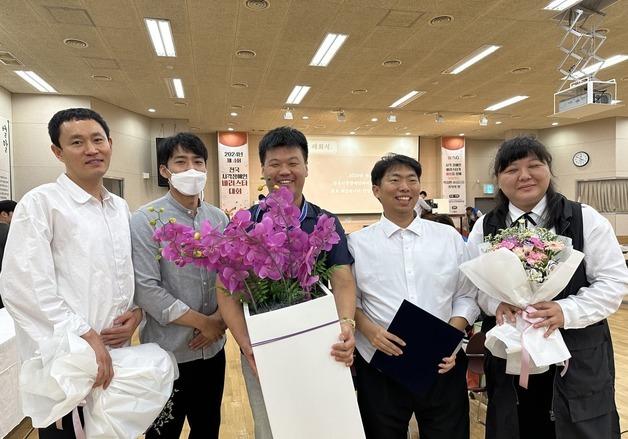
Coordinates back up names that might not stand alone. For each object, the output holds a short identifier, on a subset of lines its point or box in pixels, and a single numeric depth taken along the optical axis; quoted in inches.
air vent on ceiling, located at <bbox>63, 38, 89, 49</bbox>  234.1
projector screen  570.9
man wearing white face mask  68.8
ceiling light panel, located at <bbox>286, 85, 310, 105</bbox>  334.0
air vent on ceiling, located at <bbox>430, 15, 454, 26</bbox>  209.4
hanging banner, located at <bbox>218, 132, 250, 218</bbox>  543.8
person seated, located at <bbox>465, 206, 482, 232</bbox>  443.2
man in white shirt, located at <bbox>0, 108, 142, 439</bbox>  55.3
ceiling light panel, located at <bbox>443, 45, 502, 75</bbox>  256.0
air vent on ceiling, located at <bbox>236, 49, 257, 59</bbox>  251.8
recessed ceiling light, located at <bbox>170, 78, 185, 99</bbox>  312.7
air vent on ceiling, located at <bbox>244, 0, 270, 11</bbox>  189.8
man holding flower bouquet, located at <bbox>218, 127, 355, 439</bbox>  57.9
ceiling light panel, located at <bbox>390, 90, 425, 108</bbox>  359.3
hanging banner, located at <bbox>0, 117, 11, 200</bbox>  317.0
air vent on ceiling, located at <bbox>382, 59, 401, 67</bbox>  273.4
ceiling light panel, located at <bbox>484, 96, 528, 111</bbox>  384.2
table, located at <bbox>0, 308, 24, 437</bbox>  98.9
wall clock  518.6
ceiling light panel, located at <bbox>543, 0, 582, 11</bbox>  194.4
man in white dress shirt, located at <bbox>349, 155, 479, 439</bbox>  69.0
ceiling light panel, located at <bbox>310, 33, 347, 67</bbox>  235.1
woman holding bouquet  62.5
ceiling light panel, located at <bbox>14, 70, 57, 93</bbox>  290.2
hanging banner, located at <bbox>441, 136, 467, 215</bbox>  605.9
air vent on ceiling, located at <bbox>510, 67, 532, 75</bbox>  293.3
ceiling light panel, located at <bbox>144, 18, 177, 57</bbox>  212.8
